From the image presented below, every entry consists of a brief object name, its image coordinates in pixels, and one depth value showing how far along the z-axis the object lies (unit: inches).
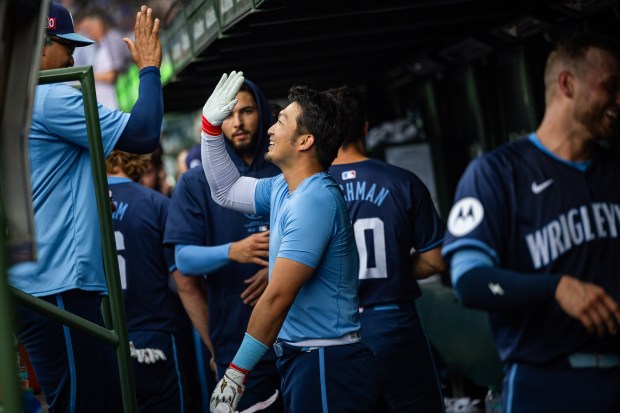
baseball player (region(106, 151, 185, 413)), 503.5
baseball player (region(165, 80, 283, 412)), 443.2
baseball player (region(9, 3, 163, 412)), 354.0
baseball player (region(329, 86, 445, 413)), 436.1
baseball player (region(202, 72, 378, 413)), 331.9
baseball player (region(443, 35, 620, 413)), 277.9
